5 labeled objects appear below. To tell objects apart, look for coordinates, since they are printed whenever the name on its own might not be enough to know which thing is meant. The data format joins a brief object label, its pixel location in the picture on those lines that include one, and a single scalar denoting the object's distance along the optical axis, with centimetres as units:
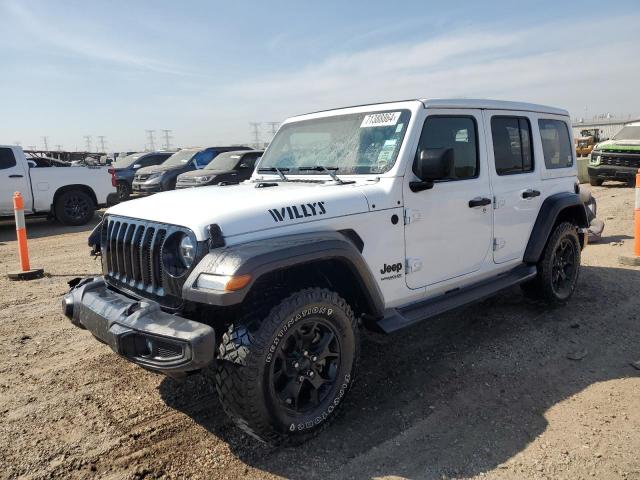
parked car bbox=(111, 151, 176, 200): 1584
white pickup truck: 1075
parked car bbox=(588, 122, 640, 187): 1452
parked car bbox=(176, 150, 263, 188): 1253
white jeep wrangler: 268
